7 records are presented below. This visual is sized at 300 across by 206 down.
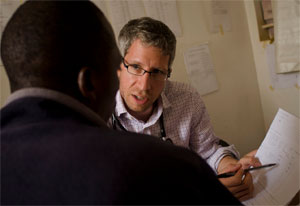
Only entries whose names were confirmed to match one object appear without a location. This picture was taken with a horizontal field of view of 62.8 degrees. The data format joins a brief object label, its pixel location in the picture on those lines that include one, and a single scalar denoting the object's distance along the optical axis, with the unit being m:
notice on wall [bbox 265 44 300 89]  1.84
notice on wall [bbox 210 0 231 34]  1.80
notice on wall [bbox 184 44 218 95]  1.68
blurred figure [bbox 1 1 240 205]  0.36
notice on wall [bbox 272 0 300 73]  1.69
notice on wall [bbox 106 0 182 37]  1.35
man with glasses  1.02
